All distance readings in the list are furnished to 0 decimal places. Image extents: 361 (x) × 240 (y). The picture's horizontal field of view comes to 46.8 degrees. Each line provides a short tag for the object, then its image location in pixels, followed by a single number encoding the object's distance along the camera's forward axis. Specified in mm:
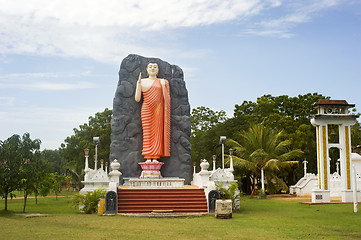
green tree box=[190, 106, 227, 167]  34375
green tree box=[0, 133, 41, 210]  15031
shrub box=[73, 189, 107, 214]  14938
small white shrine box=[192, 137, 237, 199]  16016
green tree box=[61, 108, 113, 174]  34688
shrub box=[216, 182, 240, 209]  15469
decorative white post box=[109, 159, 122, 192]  16281
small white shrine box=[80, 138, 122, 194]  15914
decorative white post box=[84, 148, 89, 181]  16303
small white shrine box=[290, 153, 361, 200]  24188
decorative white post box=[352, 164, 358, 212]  14645
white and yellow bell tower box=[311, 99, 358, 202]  19750
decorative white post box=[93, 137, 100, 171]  20578
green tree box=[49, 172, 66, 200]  24547
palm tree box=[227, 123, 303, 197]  26688
